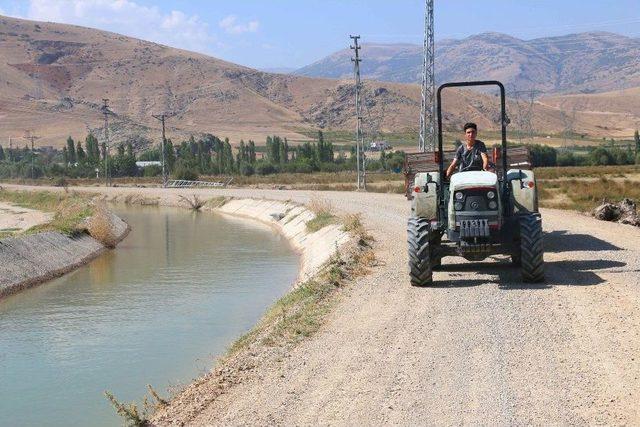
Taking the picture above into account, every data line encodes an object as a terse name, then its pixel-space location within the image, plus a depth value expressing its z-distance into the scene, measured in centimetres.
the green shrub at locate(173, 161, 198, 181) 9350
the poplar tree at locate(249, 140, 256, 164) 11760
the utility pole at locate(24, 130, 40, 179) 15662
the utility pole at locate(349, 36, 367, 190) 5506
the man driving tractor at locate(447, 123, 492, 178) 1494
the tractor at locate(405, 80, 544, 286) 1423
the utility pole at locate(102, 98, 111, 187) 9234
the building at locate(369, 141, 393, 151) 13227
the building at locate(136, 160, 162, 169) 11741
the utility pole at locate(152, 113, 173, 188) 8200
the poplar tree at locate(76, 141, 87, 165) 11712
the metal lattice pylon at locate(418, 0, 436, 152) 4775
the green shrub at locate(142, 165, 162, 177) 11162
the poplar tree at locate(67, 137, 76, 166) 12400
